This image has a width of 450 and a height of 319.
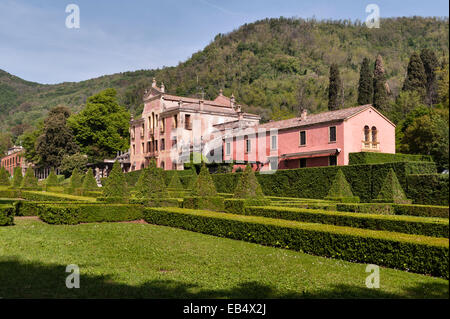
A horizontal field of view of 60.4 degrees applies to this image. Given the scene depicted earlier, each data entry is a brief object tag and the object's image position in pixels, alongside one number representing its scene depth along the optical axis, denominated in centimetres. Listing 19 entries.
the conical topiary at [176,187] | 3093
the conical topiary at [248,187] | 2055
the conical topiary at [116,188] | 2200
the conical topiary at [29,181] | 4122
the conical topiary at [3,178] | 4787
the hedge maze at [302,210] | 1017
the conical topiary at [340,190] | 2458
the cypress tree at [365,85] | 6319
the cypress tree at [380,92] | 6053
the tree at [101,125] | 6519
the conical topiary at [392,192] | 2194
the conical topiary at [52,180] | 4254
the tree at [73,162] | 6194
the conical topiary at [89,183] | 3562
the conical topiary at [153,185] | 2128
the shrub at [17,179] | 4400
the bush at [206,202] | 2138
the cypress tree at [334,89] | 6488
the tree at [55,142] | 6481
